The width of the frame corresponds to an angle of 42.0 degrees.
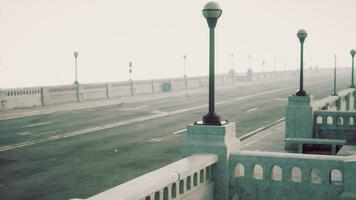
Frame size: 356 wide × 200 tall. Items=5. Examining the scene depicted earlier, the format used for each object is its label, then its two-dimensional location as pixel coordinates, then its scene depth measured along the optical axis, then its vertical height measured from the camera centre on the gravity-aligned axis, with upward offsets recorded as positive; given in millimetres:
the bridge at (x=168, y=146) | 8453 -3080
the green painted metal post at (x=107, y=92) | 45619 -2483
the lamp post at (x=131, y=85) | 49375 -1948
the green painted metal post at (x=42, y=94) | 37188 -2151
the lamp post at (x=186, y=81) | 61406 -2003
